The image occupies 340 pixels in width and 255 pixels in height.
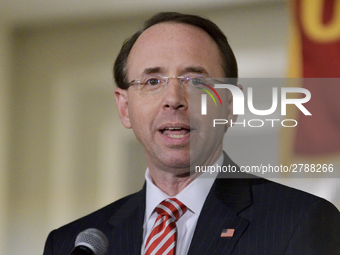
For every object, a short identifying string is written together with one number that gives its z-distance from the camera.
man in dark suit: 2.43
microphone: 2.28
